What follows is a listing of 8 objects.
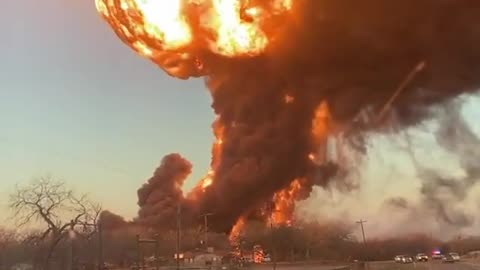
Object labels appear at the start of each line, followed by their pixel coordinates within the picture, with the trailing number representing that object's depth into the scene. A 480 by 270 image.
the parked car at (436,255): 100.85
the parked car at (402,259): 79.88
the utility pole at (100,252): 55.27
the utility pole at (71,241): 51.84
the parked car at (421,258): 85.65
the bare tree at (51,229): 49.72
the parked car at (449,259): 82.50
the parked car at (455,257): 86.55
